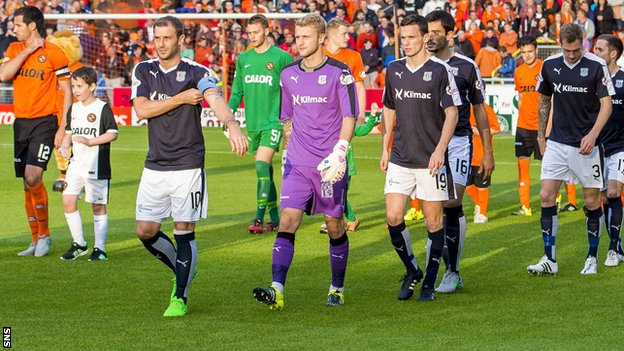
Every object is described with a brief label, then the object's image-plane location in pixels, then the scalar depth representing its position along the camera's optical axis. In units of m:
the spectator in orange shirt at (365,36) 33.28
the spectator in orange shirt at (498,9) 32.88
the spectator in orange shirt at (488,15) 32.81
